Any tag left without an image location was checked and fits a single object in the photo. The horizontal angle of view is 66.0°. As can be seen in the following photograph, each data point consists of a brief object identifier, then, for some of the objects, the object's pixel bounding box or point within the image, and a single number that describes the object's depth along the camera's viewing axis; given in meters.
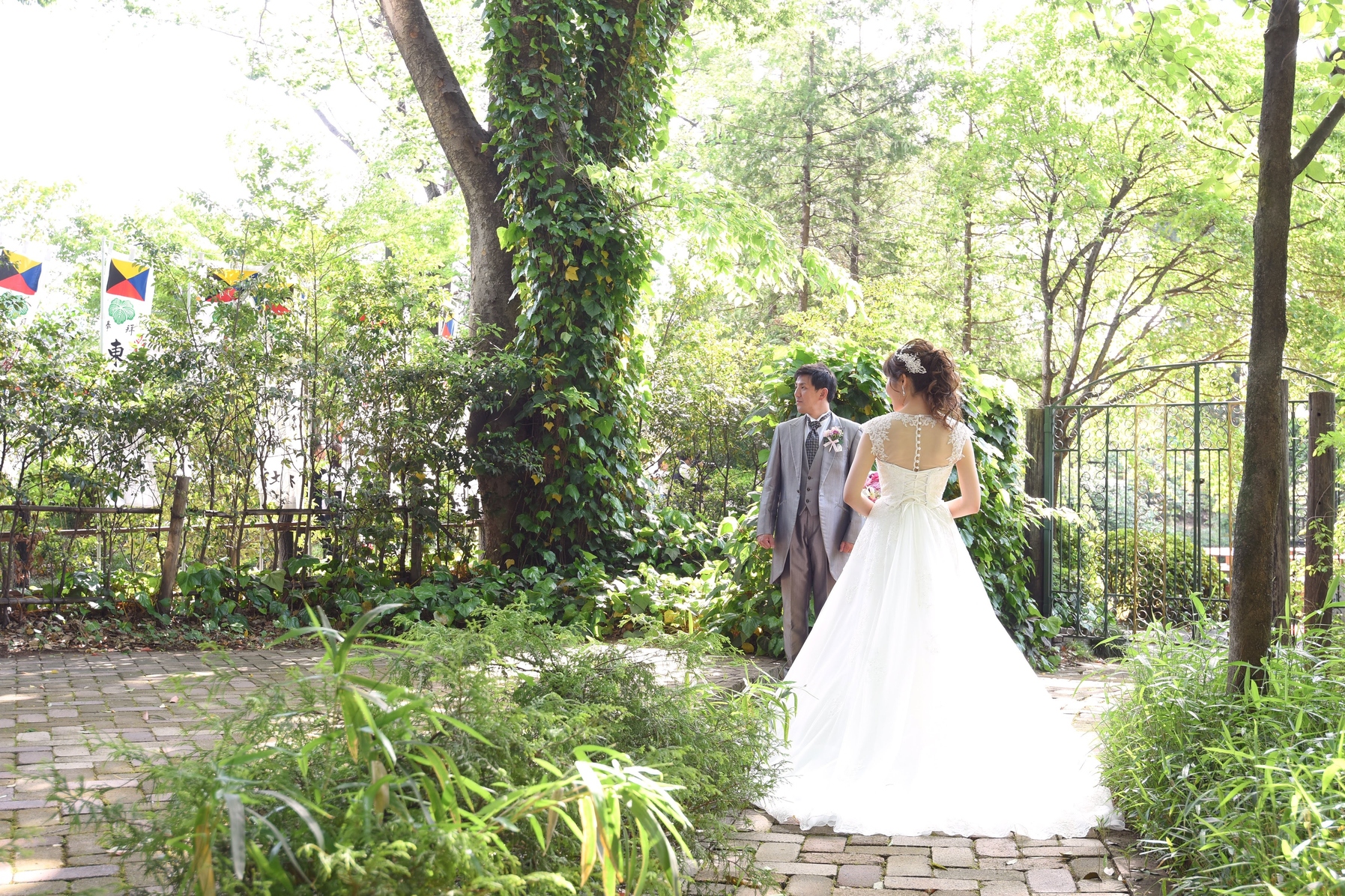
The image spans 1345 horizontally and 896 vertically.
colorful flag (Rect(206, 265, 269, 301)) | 8.03
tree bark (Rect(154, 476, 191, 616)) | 7.40
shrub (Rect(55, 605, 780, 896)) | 1.91
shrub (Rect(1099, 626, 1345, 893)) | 2.64
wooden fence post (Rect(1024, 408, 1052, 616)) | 8.26
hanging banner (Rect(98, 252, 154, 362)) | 16.58
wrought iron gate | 7.56
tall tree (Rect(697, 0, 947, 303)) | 21.33
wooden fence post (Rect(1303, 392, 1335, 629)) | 5.95
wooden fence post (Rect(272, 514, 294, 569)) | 8.06
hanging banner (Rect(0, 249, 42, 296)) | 18.03
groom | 5.82
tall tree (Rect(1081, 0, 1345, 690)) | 3.55
